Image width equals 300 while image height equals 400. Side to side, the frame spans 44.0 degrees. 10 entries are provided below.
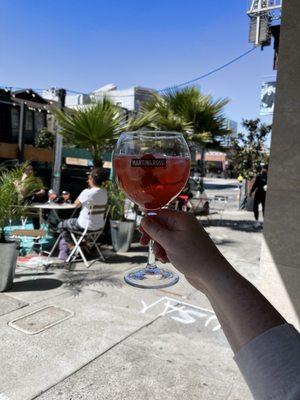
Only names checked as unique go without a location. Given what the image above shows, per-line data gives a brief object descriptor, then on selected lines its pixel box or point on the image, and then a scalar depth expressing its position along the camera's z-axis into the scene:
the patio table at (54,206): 5.96
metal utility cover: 3.45
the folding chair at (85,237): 5.65
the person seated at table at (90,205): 5.64
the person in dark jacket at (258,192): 11.11
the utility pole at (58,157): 7.38
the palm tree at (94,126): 6.40
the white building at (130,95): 36.44
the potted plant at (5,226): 4.35
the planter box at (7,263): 4.34
